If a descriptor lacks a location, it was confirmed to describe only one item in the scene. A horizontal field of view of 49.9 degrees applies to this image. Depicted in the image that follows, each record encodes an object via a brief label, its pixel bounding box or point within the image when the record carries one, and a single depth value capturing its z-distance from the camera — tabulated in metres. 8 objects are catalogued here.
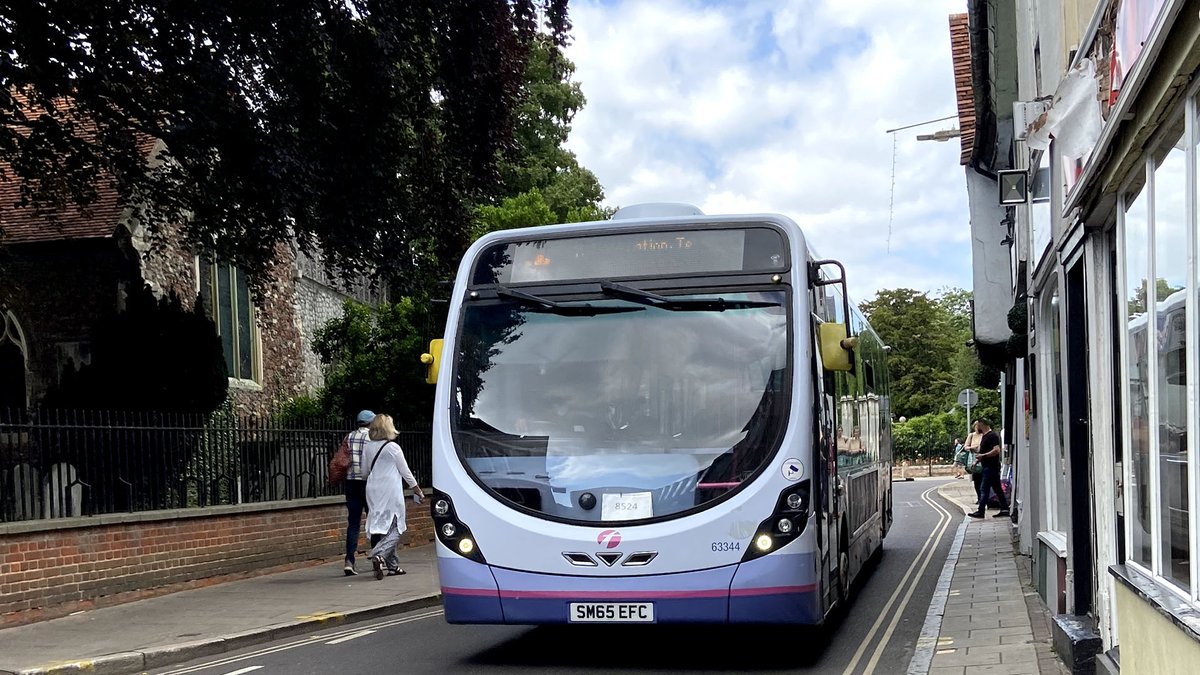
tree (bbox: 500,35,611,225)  42.78
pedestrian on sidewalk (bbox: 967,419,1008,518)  21.69
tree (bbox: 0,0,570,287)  13.39
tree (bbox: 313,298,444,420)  21.77
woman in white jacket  13.94
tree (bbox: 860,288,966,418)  83.50
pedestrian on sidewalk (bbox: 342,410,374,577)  14.38
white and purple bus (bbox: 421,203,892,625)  7.91
